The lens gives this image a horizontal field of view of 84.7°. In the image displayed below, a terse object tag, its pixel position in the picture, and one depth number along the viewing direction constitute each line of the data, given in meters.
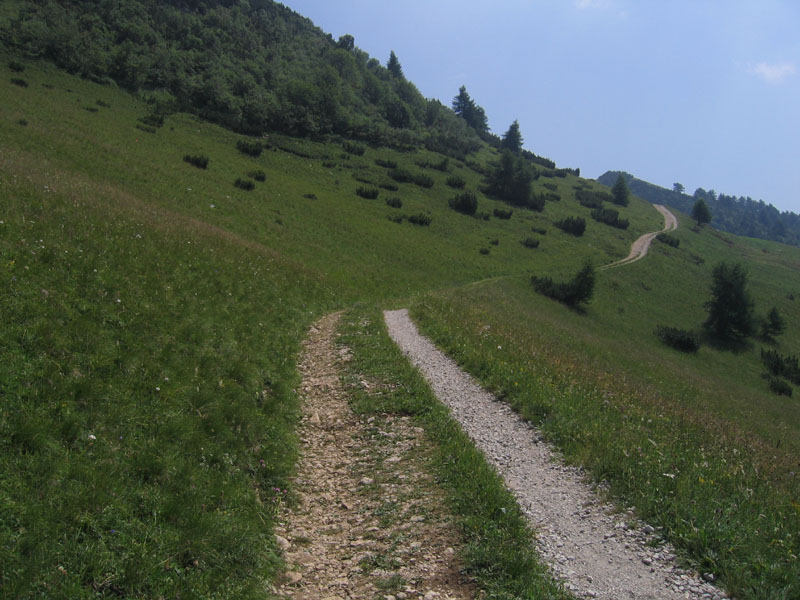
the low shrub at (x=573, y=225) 86.44
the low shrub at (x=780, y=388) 44.62
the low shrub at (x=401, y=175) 83.12
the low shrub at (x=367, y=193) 68.00
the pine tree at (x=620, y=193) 129.62
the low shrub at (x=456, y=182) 89.69
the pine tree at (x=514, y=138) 158.75
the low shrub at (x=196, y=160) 51.02
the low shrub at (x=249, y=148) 68.31
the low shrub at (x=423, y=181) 84.00
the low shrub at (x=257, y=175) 55.25
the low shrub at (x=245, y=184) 49.00
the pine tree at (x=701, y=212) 131.12
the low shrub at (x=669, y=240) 95.31
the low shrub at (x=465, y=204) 77.81
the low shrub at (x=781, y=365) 50.12
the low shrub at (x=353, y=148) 92.12
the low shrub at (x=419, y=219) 64.06
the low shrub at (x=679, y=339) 50.06
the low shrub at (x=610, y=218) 102.25
